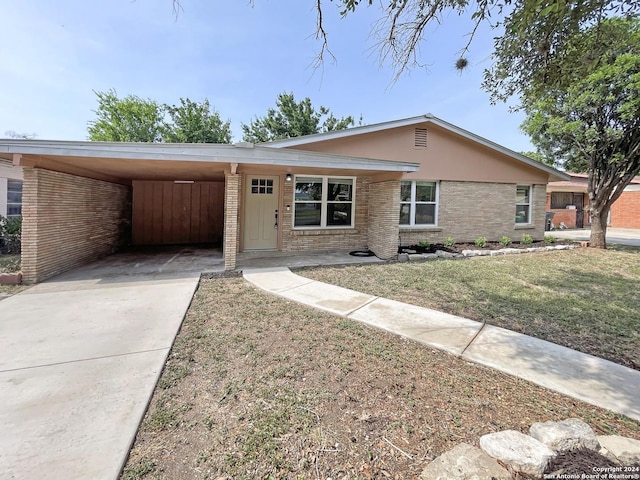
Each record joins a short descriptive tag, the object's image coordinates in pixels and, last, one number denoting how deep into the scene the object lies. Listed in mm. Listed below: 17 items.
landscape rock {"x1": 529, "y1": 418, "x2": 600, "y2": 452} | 1990
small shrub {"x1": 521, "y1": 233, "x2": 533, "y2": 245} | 11578
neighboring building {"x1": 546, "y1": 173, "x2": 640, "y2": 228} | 20000
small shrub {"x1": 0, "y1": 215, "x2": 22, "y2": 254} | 8758
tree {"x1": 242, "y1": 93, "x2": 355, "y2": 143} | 23469
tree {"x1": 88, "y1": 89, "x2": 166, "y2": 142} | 27406
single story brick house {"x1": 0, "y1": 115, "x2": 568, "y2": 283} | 6082
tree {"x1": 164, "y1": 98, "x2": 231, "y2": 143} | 25922
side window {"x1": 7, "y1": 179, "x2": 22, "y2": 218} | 10915
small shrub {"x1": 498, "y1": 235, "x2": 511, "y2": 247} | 11031
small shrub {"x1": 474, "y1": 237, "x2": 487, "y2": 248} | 10516
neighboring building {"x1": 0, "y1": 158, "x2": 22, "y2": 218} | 10195
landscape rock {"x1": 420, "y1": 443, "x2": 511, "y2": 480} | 1784
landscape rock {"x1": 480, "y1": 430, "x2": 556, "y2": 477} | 1812
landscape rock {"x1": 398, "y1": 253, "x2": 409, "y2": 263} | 8784
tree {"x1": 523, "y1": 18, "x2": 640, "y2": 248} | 8469
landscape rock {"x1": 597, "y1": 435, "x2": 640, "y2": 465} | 1902
